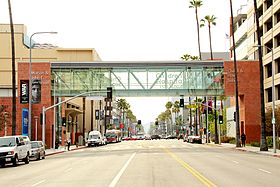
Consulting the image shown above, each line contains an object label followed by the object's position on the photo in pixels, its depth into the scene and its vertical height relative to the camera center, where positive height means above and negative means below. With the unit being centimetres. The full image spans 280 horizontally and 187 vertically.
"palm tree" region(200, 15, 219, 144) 8568 +1796
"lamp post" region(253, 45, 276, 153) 4378 -155
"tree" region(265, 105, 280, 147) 5400 +63
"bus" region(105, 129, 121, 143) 10465 -215
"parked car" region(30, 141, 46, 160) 3958 -189
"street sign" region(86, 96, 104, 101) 6160 +356
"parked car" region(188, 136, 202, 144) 9075 -265
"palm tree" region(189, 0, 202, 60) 8594 +2064
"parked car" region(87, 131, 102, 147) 8006 -209
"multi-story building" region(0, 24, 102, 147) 6588 +702
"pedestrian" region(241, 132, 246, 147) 6098 -178
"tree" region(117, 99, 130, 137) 18275 +780
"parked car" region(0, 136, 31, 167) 3196 -149
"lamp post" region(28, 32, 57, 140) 4654 +319
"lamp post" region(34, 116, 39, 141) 5967 -9
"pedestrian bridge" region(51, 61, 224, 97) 6700 +648
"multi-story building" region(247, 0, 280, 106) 6825 +1288
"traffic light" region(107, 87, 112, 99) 4928 +325
